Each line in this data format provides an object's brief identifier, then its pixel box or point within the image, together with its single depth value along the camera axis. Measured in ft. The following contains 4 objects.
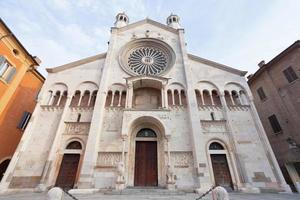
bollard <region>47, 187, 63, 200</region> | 11.61
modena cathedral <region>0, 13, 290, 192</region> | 33.58
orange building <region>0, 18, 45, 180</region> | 39.01
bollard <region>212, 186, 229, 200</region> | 12.70
